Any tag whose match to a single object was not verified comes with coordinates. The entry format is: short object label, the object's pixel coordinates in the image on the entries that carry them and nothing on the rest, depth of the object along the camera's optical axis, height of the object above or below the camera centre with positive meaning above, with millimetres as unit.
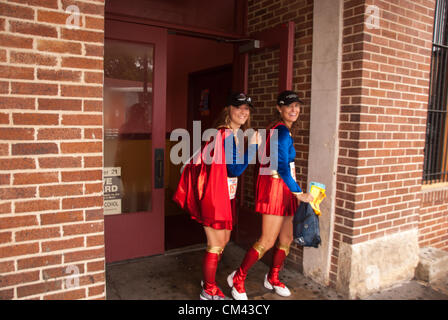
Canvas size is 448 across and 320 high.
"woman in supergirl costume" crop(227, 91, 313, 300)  3133 -512
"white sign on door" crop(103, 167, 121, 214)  3973 -671
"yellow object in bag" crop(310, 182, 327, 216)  3176 -506
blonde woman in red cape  2939 -438
